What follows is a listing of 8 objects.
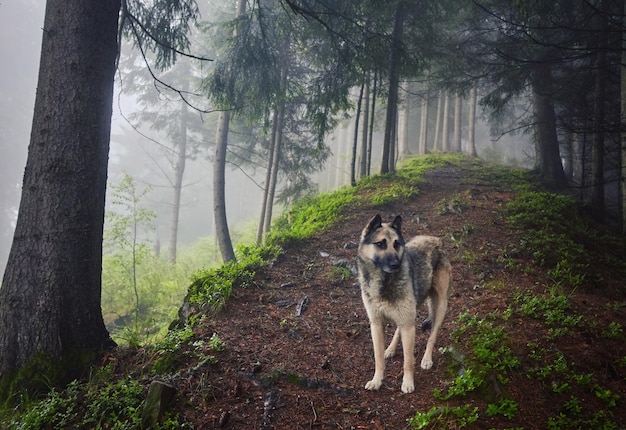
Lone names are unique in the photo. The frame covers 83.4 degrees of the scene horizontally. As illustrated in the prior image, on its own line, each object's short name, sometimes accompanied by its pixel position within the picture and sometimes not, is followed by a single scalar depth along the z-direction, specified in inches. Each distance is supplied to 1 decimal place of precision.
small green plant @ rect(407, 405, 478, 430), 118.9
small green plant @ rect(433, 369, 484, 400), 133.5
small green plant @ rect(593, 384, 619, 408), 121.1
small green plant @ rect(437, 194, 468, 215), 374.9
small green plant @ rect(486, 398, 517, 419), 120.0
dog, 147.5
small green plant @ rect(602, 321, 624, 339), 159.6
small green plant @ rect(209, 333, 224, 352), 163.6
